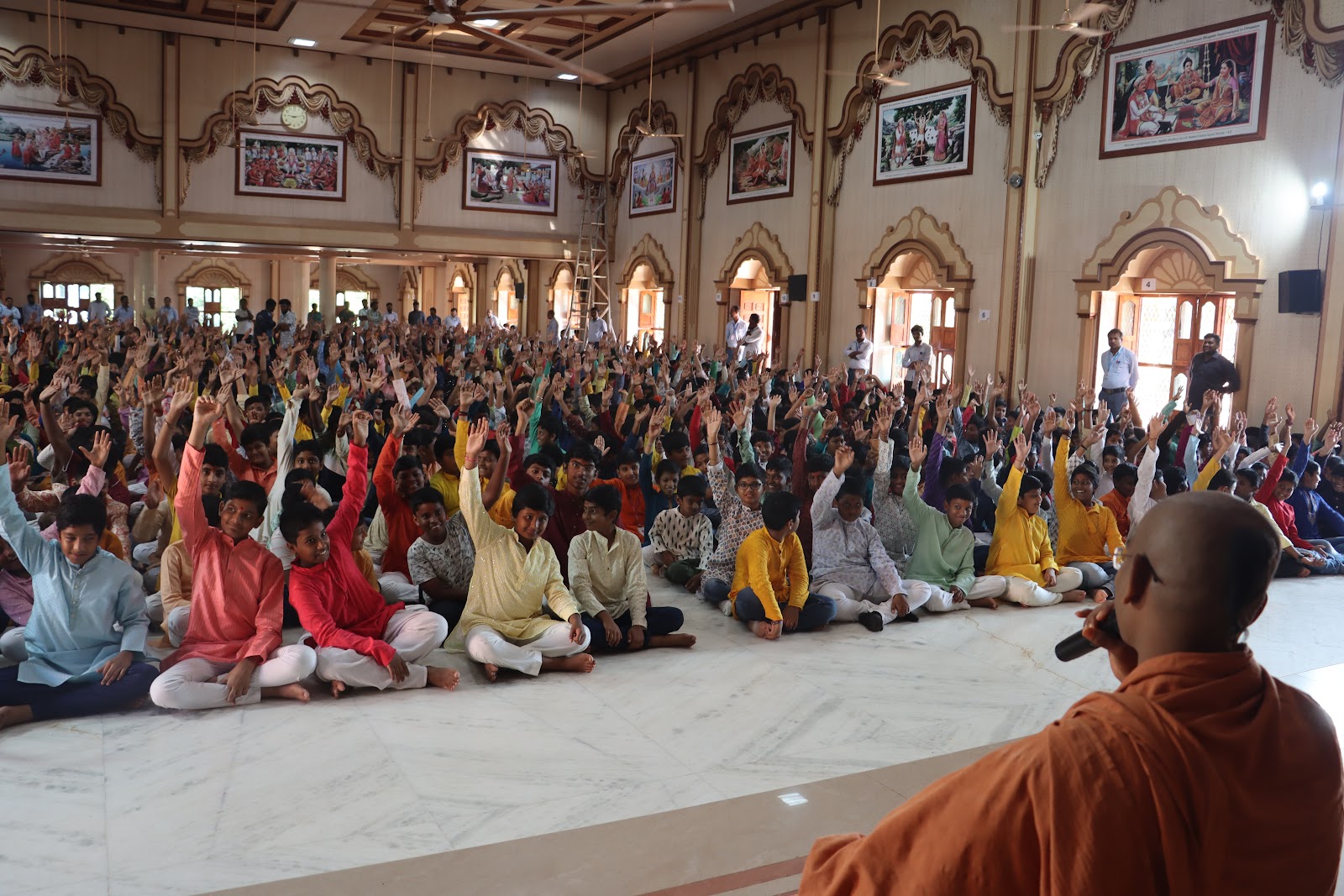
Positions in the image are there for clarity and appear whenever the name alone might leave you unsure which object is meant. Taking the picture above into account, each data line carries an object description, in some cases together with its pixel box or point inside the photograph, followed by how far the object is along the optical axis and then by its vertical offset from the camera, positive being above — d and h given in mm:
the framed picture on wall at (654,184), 18391 +3097
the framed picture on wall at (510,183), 19500 +3177
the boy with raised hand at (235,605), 3887 -943
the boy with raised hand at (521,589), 4340 -956
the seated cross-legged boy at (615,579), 4668 -964
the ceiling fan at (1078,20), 8203 +2795
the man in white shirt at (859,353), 13453 +190
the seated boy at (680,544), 5898 -1021
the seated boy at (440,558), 4820 -941
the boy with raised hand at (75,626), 3664 -1000
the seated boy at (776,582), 4859 -994
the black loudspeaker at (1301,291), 9117 +776
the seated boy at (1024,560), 5590 -992
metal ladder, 20156 +1881
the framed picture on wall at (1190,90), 9648 +2740
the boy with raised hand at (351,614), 3986 -1026
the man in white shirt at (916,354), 12094 +193
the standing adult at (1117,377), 10008 -1
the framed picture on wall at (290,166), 18172 +3117
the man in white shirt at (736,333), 15484 +442
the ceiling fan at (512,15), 8453 +2814
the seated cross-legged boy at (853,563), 5191 -976
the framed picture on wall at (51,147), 16734 +3051
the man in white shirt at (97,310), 16672 +526
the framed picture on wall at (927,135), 12750 +2903
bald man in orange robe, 1047 -404
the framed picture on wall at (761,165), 15778 +3017
